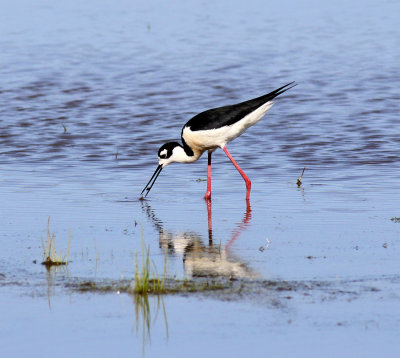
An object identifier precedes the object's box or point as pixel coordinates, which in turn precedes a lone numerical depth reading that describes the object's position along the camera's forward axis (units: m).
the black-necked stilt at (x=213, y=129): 20.59
